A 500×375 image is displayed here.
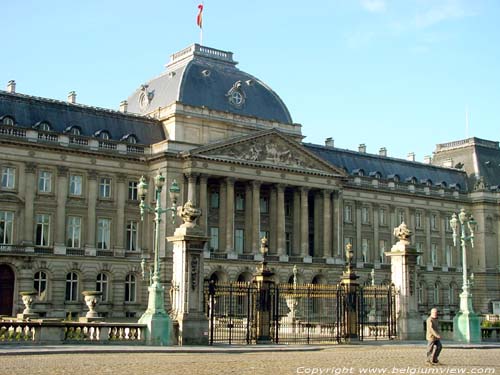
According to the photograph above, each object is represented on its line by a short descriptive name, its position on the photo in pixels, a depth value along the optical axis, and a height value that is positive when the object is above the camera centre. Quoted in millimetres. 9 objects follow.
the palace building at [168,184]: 68125 +11380
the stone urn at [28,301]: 50109 +619
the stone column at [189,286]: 35094 +1081
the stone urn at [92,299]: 47469 +693
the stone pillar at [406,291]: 41281 +1000
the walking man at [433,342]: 26750 -1023
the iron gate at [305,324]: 38062 -201
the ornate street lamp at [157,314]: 33844 -127
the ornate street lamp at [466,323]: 42281 -617
